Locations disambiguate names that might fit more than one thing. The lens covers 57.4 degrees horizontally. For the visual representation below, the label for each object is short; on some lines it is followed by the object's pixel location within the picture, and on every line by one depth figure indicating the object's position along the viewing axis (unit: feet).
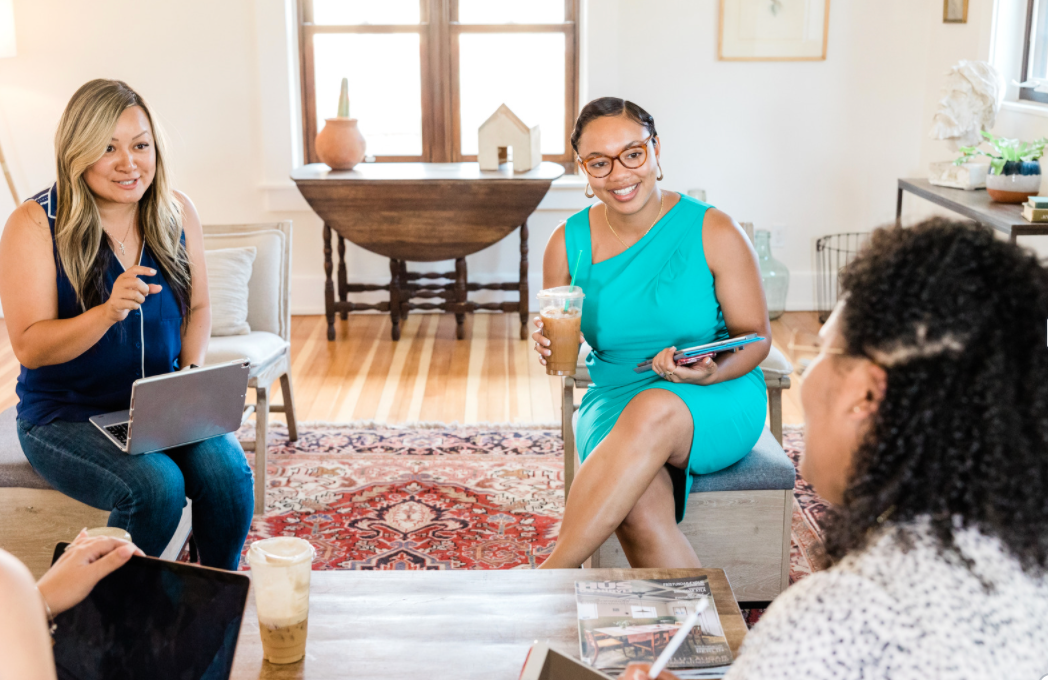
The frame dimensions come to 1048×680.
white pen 3.14
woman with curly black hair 2.36
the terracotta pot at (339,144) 13.55
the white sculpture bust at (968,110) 11.68
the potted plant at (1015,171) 10.41
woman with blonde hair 6.03
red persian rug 7.81
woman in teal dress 5.98
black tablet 3.75
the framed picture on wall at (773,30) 14.12
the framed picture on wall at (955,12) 13.08
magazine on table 4.04
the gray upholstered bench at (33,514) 6.34
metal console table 9.21
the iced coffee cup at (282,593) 3.97
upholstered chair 8.66
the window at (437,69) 14.85
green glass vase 14.44
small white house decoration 13.48
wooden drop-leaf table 13.12
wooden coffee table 4.07
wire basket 14.92
